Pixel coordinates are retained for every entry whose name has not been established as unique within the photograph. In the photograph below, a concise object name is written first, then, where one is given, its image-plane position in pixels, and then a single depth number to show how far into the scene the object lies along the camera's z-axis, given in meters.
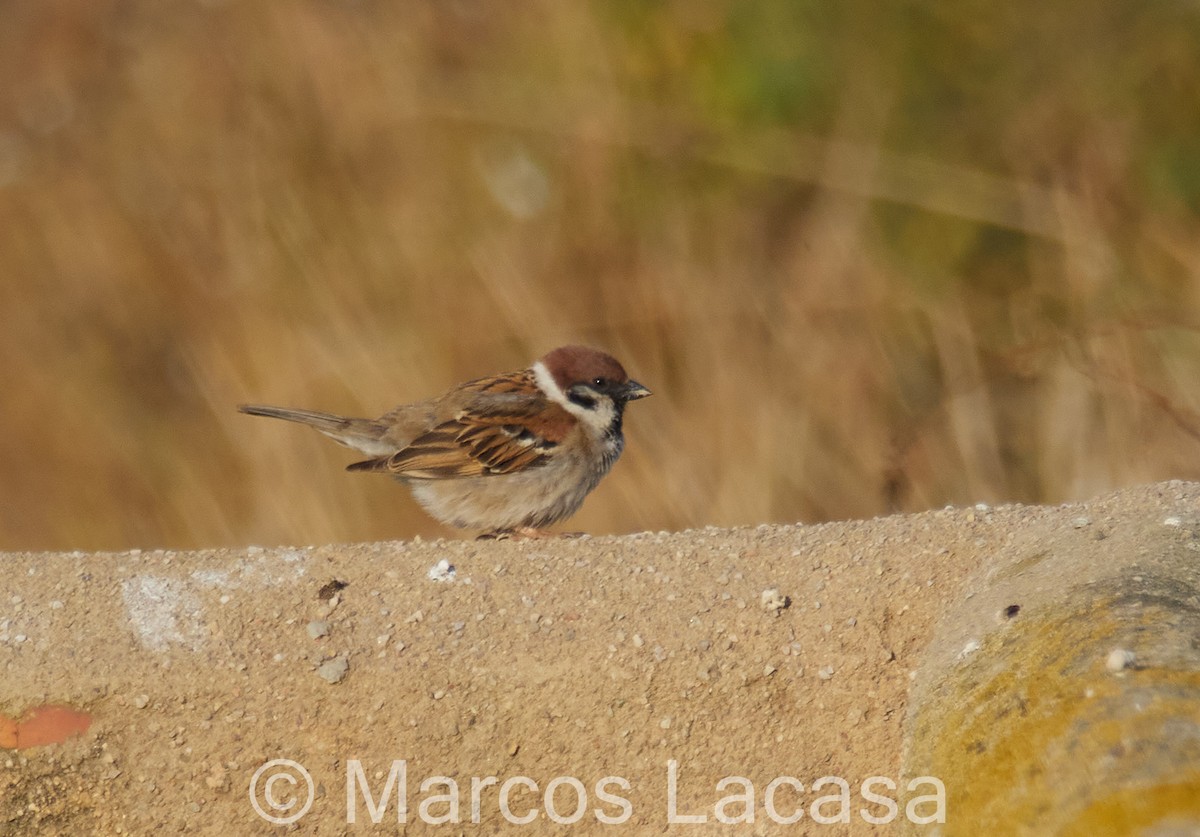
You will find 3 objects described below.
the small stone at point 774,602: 6.25
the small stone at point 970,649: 5.40
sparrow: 9.94
